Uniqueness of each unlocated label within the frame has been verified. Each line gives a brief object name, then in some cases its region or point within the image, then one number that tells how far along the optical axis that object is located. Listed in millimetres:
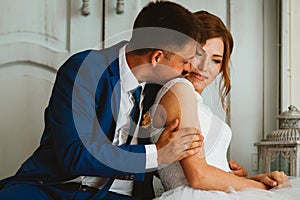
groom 1926
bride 1990
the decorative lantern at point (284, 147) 2492
